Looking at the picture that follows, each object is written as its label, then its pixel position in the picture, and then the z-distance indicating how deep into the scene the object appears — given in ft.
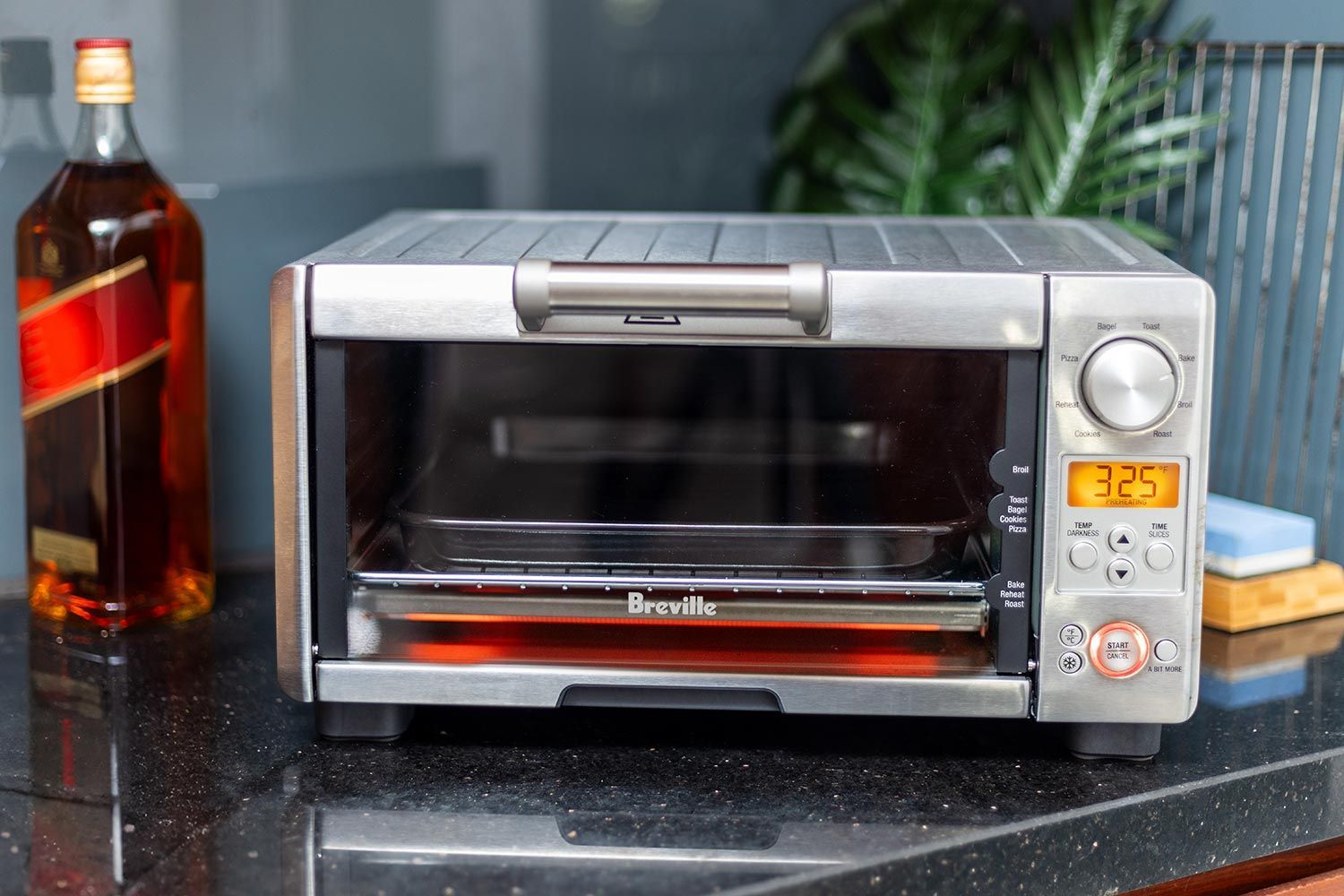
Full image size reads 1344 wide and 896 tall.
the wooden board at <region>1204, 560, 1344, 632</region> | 3.37
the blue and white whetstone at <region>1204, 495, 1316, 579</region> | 3.39
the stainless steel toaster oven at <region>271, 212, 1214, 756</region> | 2.43
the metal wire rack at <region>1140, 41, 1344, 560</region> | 3.57
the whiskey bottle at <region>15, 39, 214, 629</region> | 3.25
